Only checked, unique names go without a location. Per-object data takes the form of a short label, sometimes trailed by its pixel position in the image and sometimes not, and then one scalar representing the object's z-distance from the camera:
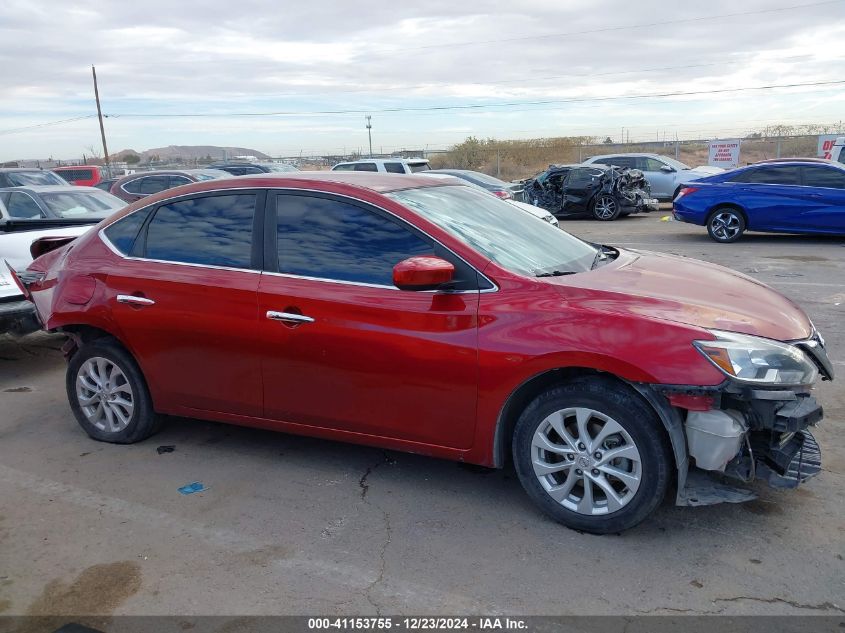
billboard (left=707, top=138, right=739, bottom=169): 27.94
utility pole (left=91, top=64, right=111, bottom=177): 44.03
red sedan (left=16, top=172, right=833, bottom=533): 3.45
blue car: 12.91
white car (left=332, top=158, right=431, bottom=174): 19.78
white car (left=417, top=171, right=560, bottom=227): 12.37
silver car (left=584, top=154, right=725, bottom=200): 21.45
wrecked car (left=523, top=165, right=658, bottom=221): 18.77
